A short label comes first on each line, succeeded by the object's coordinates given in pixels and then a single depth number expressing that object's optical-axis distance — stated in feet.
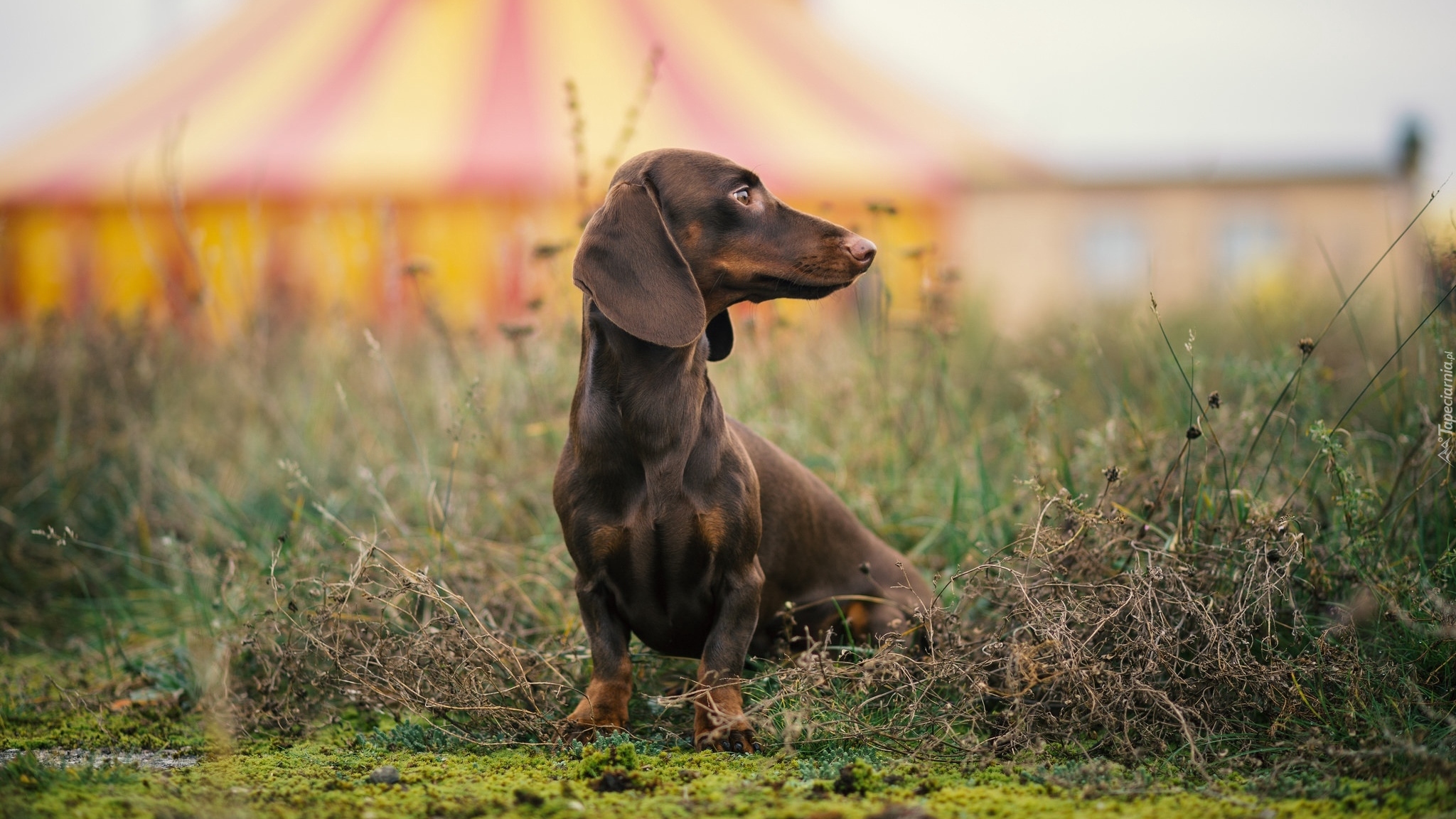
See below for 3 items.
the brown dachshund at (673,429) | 8.04
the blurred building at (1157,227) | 37.52
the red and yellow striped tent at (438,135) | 34.17
